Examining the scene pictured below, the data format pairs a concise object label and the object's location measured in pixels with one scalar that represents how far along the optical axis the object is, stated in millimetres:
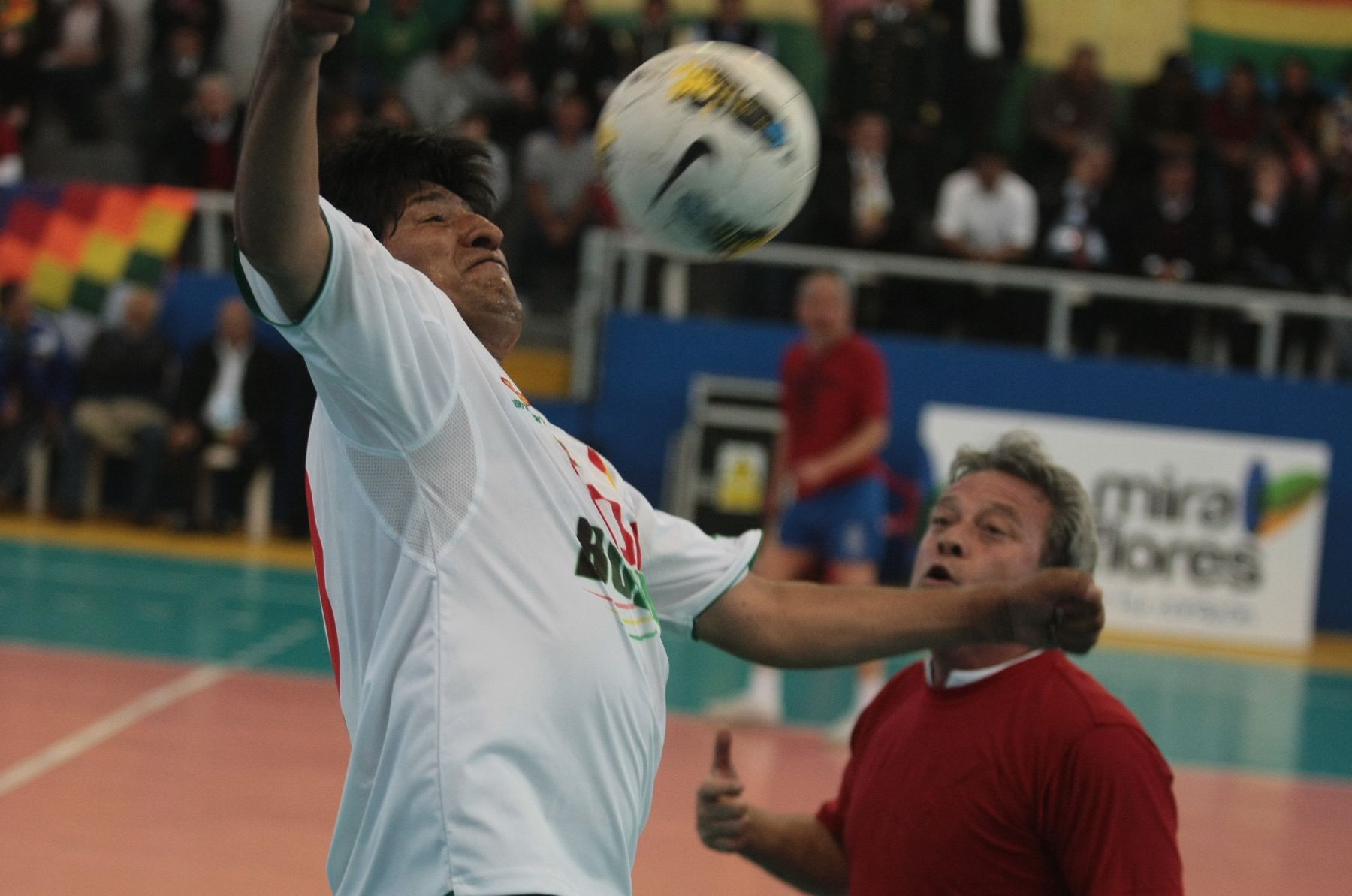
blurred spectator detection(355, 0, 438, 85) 16266
